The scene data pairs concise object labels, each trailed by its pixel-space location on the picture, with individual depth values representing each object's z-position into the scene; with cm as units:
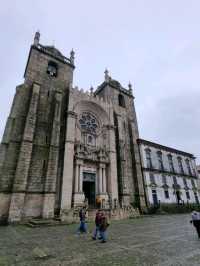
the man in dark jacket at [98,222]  745
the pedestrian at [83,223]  923
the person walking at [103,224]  720
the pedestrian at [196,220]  771
